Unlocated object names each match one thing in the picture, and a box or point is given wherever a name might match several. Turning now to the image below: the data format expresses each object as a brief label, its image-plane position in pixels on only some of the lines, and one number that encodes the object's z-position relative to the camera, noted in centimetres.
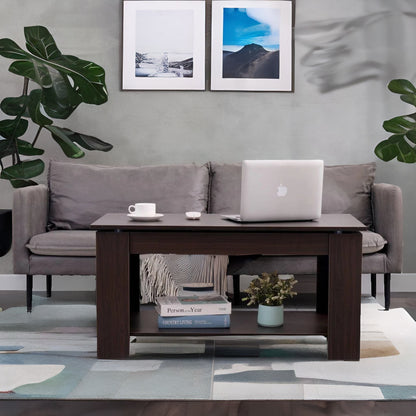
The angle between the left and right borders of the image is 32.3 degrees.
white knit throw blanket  391
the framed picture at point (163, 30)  484
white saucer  307
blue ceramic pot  307
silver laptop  293
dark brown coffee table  294
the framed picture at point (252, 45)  483
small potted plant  308
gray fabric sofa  401
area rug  255
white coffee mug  310
